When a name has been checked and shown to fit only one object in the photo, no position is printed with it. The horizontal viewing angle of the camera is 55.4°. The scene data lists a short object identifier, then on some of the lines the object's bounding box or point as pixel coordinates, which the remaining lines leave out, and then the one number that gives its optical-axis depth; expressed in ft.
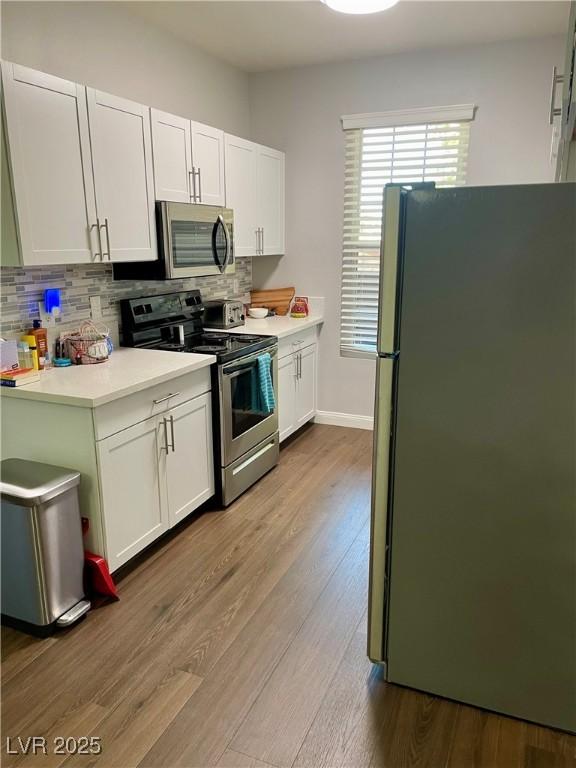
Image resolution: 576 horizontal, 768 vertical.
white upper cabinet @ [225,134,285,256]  11.78
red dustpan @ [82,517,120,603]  7.39
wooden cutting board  14.62
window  12.44
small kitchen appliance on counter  12.12
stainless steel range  9.79
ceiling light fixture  7.41
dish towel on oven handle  10.68
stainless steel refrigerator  4.92
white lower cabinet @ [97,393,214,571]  7.50
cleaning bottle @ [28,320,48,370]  8.25
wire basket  8.71
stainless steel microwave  9.56
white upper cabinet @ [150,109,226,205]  9.36
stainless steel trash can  6.63
